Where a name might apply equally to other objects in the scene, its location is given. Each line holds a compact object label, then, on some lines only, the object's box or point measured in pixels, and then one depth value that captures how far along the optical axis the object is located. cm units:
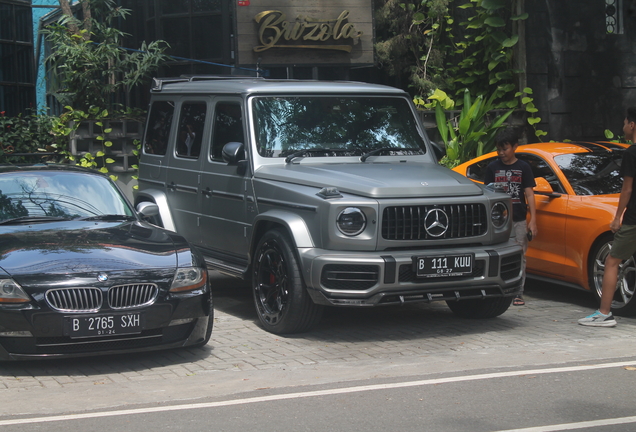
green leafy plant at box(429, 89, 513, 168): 1406
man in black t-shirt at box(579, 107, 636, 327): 743
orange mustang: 822
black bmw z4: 593
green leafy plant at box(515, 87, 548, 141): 1491
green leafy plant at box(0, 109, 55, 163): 1505
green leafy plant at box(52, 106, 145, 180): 1380
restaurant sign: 1445
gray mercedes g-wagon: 689
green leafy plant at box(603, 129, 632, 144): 1484
